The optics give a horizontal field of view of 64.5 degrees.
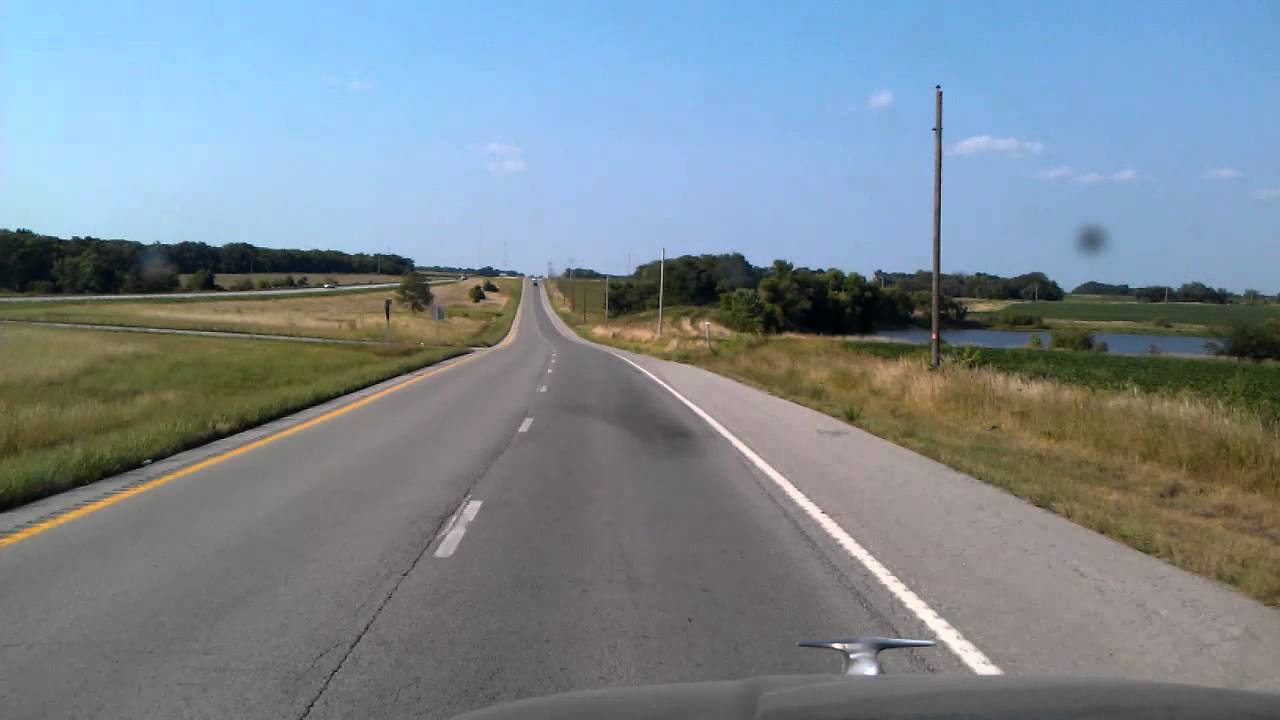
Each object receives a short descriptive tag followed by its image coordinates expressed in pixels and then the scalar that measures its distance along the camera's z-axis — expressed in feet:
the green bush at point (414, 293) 374.84
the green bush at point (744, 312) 289.33
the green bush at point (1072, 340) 202.39
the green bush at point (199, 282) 464.65
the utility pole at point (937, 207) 94.84
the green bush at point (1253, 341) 153.99
